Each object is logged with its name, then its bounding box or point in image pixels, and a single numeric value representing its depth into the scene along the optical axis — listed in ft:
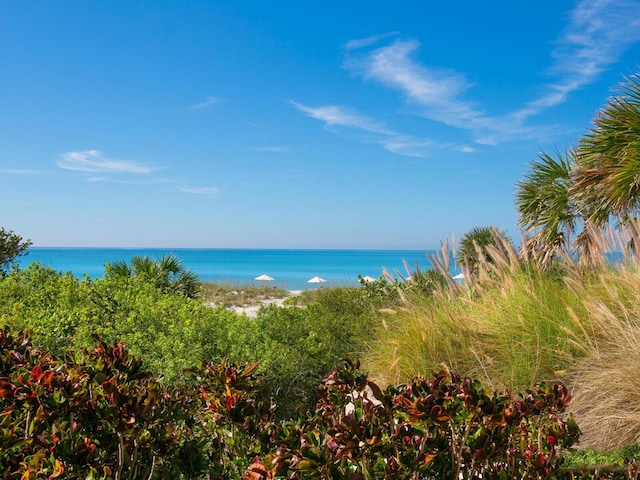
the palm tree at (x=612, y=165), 33.99
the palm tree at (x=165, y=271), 43.29
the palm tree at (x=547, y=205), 41.45
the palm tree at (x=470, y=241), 50.96
